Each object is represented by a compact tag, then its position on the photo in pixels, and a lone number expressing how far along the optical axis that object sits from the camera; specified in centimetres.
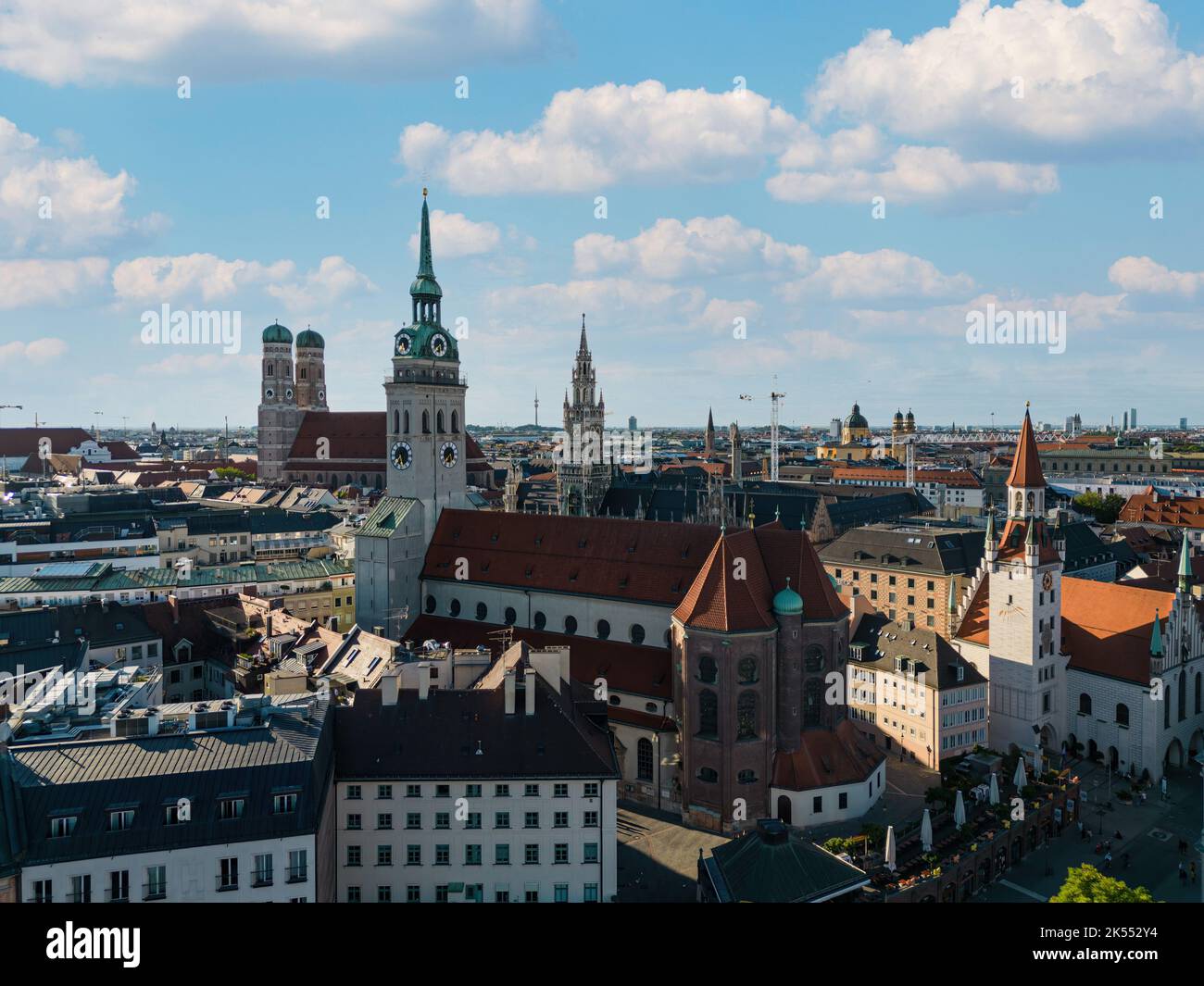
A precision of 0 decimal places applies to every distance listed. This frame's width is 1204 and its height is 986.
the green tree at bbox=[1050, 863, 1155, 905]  3853
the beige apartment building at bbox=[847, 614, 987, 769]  7181
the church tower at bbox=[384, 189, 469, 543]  8550
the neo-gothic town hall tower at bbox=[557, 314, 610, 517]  15888
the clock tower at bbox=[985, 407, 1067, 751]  7419
